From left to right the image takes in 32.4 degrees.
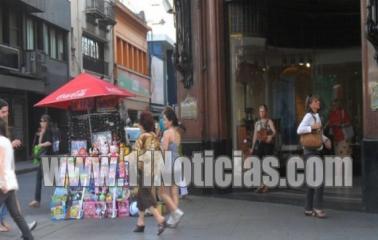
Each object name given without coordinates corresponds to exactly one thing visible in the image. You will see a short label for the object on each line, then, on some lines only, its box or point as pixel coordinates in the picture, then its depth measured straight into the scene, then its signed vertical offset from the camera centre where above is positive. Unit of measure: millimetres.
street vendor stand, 10469 -339
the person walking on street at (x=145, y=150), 8828 -413
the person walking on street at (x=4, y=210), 9000 -1251
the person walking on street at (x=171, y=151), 8930 -460
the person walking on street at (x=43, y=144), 11948 -390
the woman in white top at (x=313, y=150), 9469 -480
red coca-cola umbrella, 11266 +542
